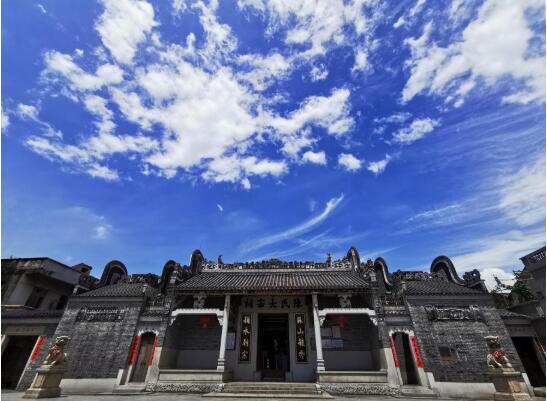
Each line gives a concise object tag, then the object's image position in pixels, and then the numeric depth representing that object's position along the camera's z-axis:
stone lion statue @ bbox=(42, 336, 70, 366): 10.38
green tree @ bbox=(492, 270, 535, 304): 18.88
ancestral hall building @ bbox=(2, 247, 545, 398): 12.29
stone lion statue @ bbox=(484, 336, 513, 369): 9.22
